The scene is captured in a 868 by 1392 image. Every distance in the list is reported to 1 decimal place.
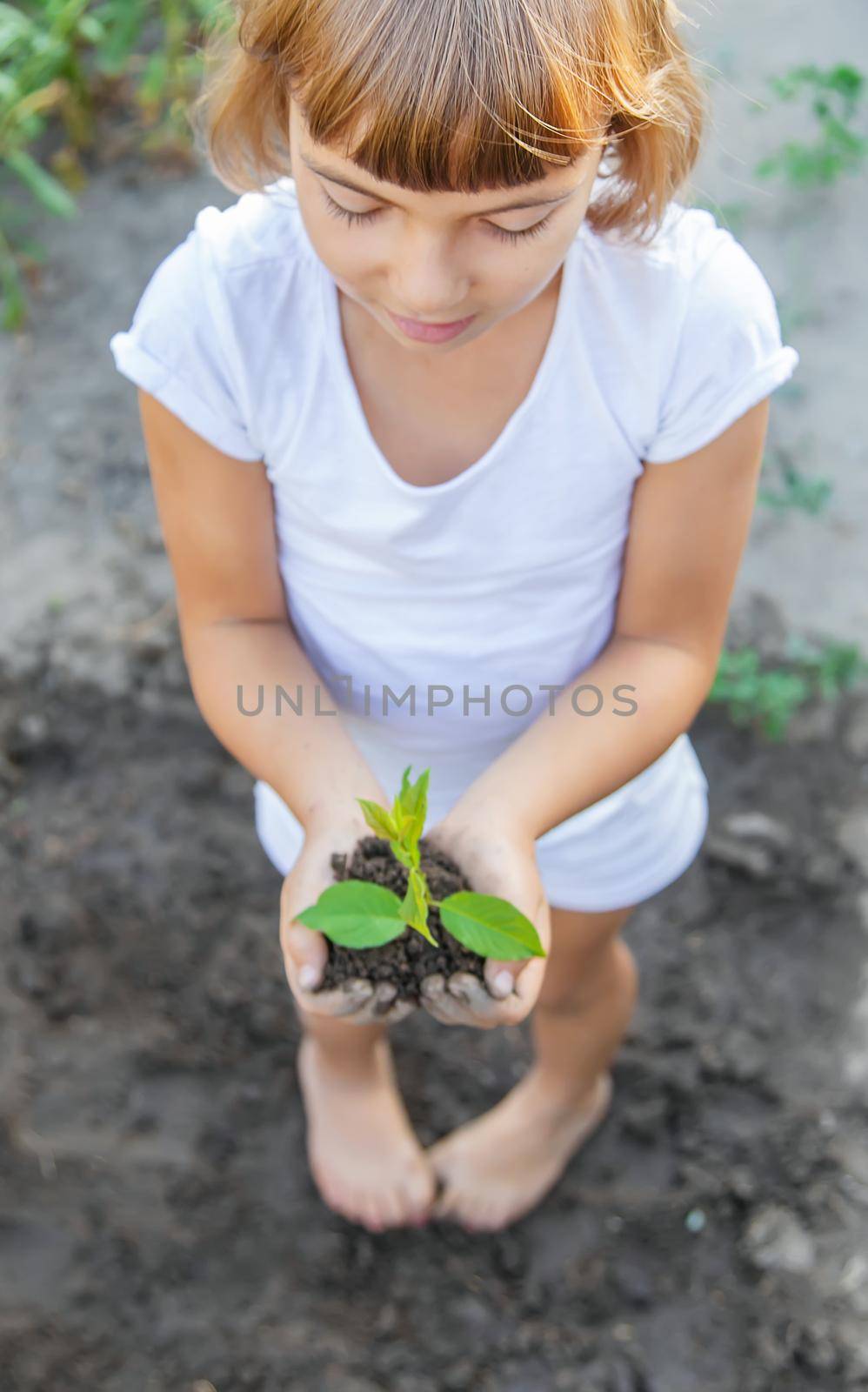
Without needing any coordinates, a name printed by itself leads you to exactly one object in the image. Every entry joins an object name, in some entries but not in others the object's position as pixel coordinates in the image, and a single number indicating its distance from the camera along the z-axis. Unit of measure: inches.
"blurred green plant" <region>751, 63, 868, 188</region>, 121.5
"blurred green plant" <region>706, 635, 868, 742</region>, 95.5
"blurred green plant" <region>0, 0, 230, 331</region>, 117.0
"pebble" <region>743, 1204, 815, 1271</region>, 78.1
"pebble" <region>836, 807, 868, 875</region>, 91.8
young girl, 42.3
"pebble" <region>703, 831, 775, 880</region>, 91.4
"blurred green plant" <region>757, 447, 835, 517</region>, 105.6
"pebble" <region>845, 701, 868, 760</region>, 96.3
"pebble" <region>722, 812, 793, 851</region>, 92.2
